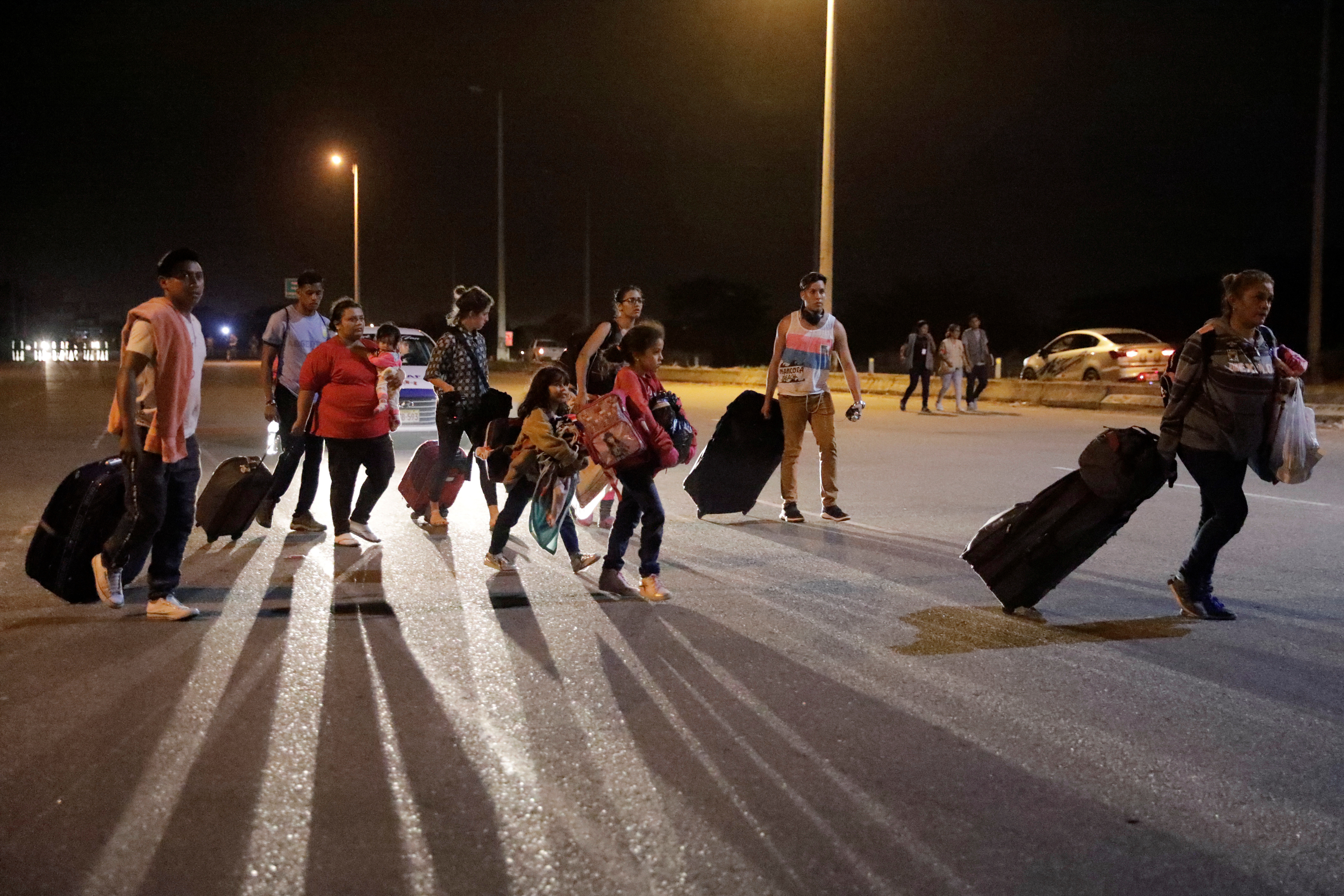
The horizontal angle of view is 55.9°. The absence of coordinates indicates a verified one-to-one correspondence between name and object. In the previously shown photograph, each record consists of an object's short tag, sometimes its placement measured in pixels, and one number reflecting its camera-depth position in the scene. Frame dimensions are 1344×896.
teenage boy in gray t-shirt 8.74
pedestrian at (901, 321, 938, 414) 21.70
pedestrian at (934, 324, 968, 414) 21.42
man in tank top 9.37
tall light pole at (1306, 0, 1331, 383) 22.83
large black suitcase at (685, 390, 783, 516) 8.98
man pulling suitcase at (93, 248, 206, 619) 5.80
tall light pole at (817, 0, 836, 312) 20.14
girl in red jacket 6.49
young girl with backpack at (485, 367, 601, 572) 7.01
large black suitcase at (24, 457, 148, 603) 6.06
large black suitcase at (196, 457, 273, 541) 7.46
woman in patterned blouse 8.54
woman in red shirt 8.08
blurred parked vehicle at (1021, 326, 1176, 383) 25.34
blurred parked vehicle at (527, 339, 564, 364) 55.88
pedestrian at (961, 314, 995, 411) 22.23
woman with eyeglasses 8.43
